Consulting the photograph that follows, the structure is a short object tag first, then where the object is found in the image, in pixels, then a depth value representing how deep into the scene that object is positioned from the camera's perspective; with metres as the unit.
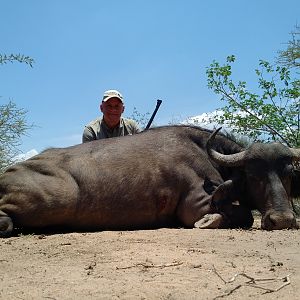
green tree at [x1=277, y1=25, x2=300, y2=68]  12.40
